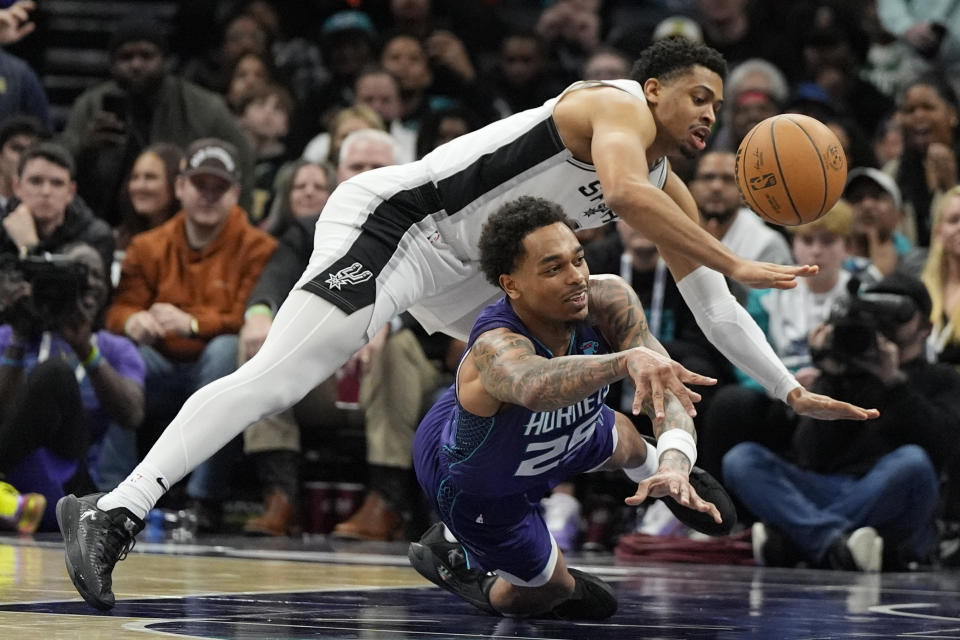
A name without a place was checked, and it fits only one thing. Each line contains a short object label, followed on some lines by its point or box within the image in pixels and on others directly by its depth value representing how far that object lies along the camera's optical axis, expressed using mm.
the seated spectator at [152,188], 18250
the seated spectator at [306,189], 17547
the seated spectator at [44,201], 16656
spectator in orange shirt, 16547
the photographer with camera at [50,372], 14797
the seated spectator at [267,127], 20984
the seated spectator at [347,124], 19000
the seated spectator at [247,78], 22000
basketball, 9641
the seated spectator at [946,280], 15914
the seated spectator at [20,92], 19656
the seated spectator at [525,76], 22531
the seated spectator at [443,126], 19578
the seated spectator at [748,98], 19109
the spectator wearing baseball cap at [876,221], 17219
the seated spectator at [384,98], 20656
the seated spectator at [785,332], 15125
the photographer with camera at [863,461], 14234
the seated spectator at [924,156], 18547
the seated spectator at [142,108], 19437
